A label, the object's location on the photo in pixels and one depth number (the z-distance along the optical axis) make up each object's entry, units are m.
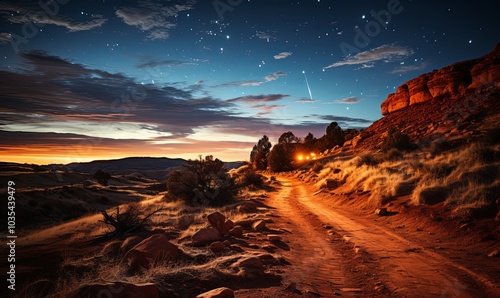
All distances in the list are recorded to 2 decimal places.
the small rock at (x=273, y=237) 8.63
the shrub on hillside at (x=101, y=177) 57.47
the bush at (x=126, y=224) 9.29
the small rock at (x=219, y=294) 3.99
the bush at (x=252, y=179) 27.30
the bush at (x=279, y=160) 47.34
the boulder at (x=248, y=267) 5.50
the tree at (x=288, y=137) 65.59
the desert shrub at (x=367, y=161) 21.43
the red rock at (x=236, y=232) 8.99
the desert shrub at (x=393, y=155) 21.26
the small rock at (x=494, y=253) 6.22
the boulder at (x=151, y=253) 5.71
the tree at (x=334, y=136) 57.81
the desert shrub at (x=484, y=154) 12.56
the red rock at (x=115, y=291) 3.63
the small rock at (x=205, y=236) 7.73
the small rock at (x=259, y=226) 10.05
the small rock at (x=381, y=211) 11.63
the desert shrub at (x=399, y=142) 25.20
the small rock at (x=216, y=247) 7.09
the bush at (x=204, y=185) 18.47
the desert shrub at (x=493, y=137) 16.06
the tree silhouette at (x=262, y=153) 57.58
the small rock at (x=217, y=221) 9.10
